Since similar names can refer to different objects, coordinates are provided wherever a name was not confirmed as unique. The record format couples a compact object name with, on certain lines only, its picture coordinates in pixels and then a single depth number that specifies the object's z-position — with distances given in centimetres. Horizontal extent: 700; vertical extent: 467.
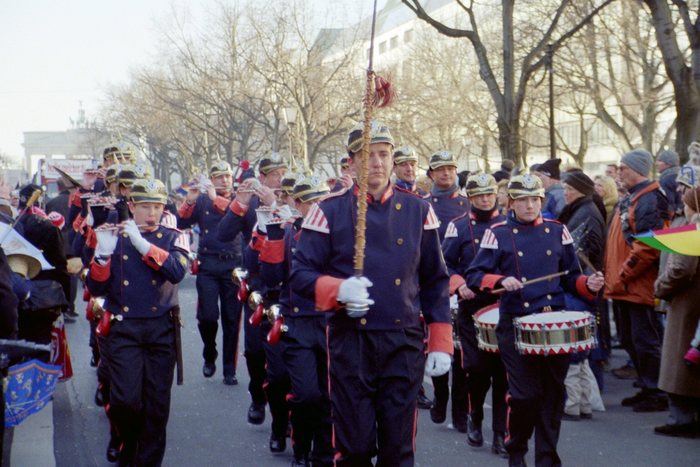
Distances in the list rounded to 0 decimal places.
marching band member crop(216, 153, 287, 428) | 933
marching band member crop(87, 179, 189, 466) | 759
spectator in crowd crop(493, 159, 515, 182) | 1466
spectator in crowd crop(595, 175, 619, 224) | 1309
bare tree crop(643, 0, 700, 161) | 1416
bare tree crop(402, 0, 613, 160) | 1889
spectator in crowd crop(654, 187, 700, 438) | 879
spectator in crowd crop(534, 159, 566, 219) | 1277
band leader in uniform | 582
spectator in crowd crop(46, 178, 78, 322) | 1700
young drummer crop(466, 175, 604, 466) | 760
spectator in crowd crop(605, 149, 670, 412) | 1023
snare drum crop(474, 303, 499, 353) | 826
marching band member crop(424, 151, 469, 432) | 1005
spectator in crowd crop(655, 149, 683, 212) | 1184
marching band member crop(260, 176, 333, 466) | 773
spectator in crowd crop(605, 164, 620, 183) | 1552
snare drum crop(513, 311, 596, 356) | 734
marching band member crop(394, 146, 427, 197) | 1096
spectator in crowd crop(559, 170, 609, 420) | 998
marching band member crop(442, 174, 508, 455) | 884
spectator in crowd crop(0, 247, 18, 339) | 526
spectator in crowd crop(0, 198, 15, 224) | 1053
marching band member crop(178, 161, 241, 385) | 1205
